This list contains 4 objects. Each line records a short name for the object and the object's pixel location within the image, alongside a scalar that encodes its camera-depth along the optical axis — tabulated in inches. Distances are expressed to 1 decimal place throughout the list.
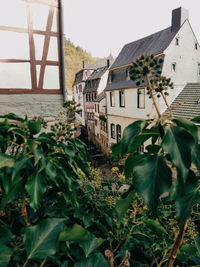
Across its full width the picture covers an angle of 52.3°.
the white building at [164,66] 467.8
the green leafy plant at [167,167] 29.9
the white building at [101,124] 789.9
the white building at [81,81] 1151.0
